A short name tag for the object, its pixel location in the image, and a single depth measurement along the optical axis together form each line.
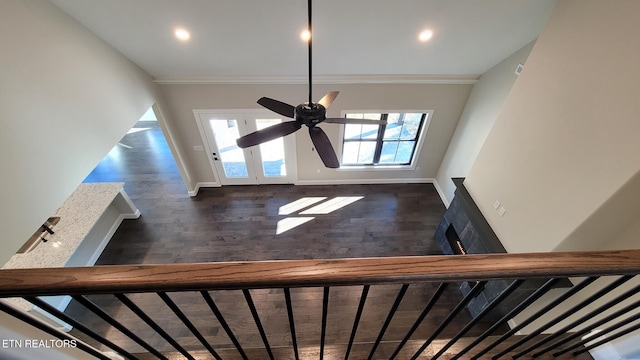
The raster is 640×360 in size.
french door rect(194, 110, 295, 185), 4.66
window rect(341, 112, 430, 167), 5.01
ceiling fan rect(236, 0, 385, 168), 1.88
